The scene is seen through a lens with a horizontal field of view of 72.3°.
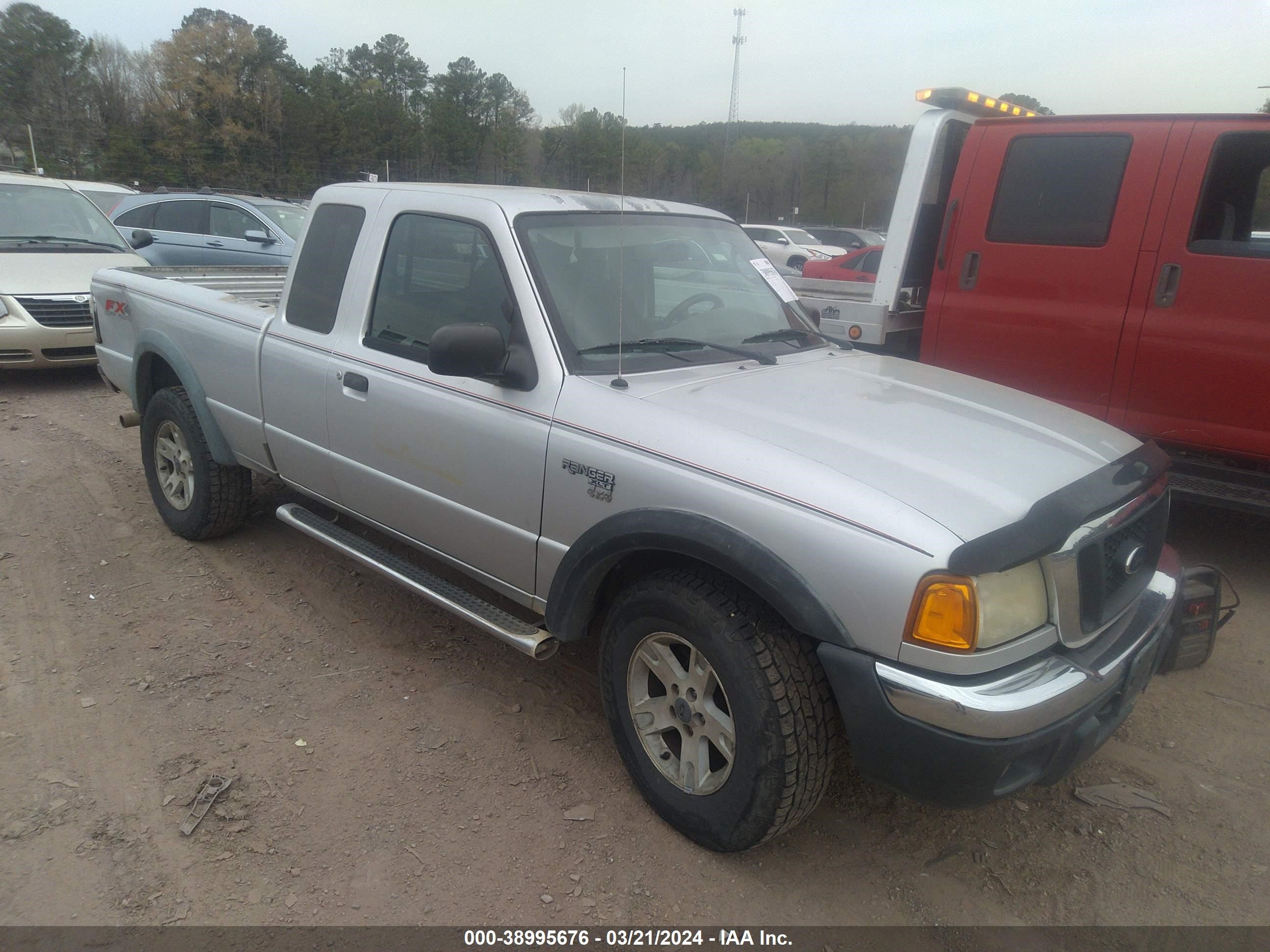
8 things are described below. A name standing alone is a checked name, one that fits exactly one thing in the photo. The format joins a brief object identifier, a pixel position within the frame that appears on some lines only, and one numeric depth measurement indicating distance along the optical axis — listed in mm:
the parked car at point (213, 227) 10922
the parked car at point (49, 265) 7750
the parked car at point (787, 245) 18328
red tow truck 4188
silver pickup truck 2141
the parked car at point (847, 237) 24031
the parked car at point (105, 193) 12727
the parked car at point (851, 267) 9805
